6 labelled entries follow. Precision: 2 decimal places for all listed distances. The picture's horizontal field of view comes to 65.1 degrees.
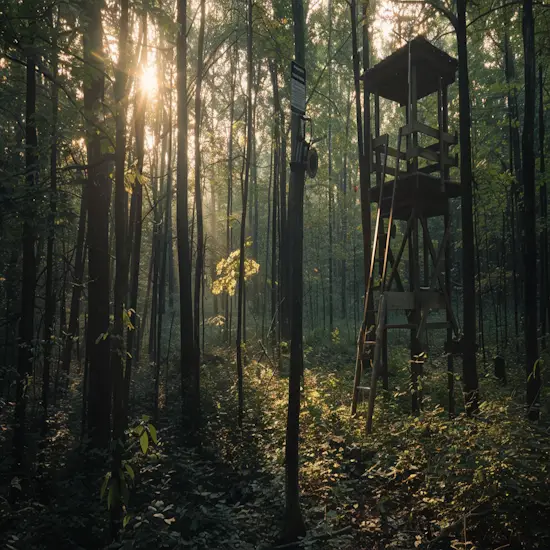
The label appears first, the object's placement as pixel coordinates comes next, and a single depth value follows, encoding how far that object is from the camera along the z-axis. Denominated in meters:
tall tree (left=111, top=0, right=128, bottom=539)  4.00
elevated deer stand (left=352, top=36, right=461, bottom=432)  8.98
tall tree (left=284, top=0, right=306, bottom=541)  5.24
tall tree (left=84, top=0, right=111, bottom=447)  7.99
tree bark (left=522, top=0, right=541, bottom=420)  7.89
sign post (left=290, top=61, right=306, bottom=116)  5.21
